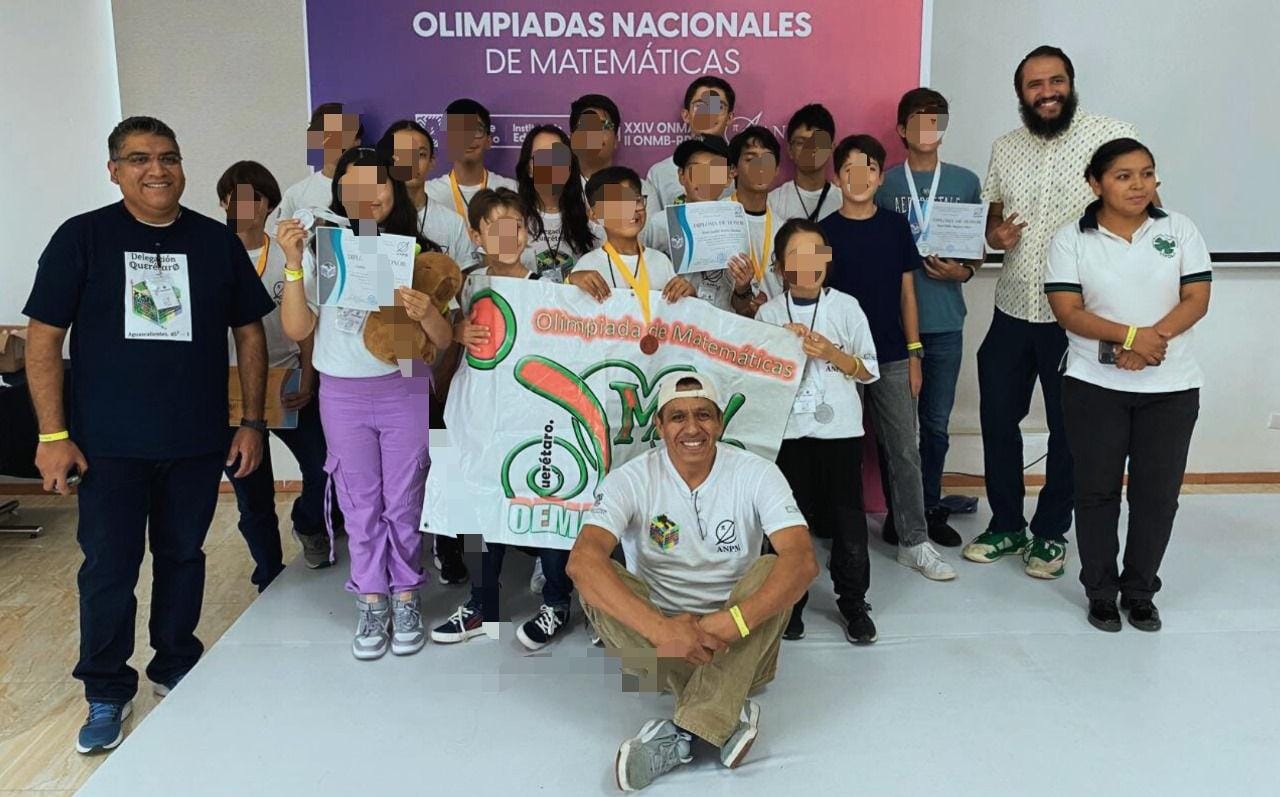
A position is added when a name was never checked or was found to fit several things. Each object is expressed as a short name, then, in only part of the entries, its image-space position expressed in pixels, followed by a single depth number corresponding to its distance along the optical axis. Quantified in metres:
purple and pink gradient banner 4.05
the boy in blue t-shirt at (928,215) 3.66
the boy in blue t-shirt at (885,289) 3.28
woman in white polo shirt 2.94
